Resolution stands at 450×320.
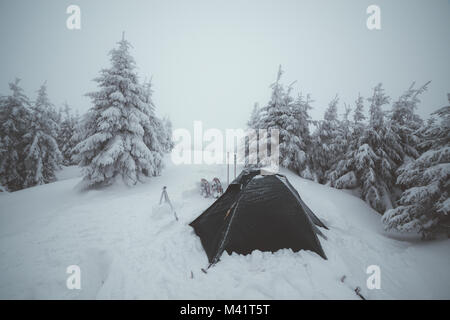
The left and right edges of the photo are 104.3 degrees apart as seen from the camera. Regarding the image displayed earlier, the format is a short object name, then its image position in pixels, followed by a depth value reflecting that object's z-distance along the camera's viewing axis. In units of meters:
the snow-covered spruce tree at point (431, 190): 5.30
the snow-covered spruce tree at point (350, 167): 10.65
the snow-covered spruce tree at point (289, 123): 13.02
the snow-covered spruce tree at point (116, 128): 10.50
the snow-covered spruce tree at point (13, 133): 15.00
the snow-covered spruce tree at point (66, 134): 25.90
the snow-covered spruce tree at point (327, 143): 13.91
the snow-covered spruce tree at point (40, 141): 16.05
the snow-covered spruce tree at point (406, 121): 9.97
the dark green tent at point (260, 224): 5.04
